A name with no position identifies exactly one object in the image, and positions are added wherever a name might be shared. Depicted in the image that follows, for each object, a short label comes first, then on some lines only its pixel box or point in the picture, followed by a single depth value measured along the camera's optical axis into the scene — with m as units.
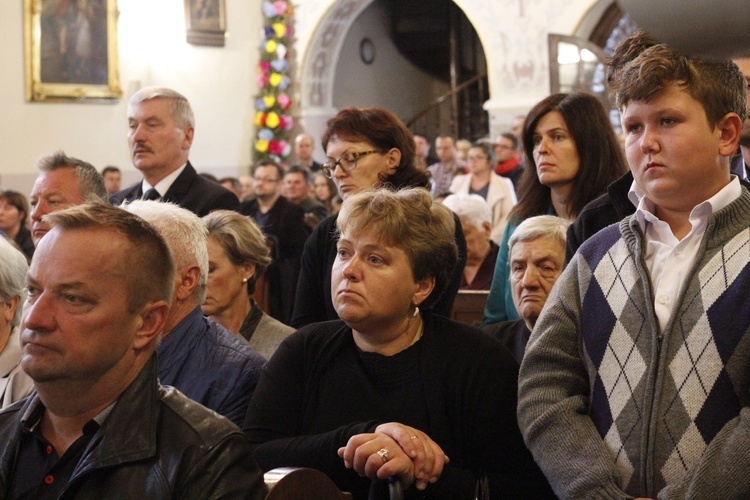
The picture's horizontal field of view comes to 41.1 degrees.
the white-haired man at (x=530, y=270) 2.84
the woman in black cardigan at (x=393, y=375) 2.15
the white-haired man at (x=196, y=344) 2.37
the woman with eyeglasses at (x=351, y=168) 3.13
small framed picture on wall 11.82
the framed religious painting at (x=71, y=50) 10.49
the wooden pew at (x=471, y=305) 4.00
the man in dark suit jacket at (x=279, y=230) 5.76
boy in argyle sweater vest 1.74
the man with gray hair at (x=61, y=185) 3.47
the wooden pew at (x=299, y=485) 1.60
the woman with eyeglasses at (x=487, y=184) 7.40
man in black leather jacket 1.55
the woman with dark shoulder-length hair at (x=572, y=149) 3.28
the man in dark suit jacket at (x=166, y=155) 3.93
